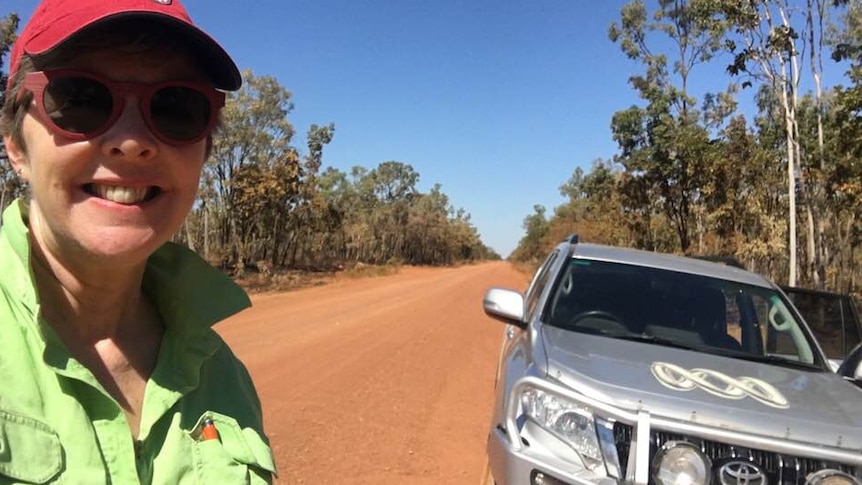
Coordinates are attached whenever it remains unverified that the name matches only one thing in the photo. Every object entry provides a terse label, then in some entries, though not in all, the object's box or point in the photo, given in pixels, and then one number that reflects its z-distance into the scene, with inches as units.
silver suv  99.0
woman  42.9
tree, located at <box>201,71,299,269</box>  1049.5
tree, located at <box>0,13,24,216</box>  602.3
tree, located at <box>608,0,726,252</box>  836.6
